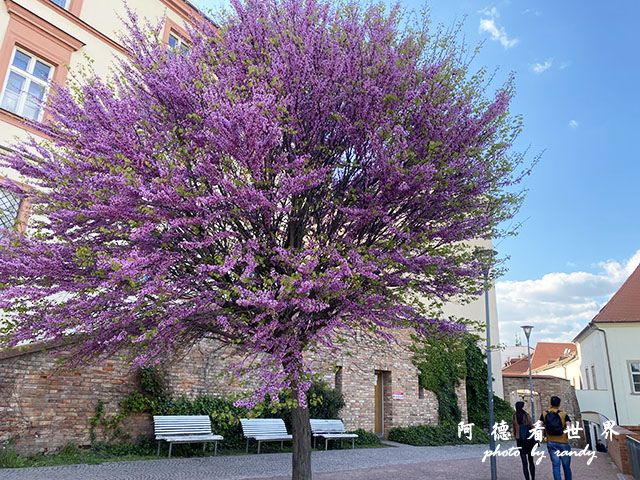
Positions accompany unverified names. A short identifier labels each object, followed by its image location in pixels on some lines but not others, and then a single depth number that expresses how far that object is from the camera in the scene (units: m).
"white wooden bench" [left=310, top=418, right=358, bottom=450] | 12.23
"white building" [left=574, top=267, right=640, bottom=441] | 21.36
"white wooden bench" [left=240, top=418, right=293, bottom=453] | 11.01
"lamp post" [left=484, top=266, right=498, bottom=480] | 8.57
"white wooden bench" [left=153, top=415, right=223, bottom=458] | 9.69
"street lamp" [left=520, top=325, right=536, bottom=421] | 20.70
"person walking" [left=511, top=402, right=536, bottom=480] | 8.32
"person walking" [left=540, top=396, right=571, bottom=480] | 7.86
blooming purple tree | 5.10
